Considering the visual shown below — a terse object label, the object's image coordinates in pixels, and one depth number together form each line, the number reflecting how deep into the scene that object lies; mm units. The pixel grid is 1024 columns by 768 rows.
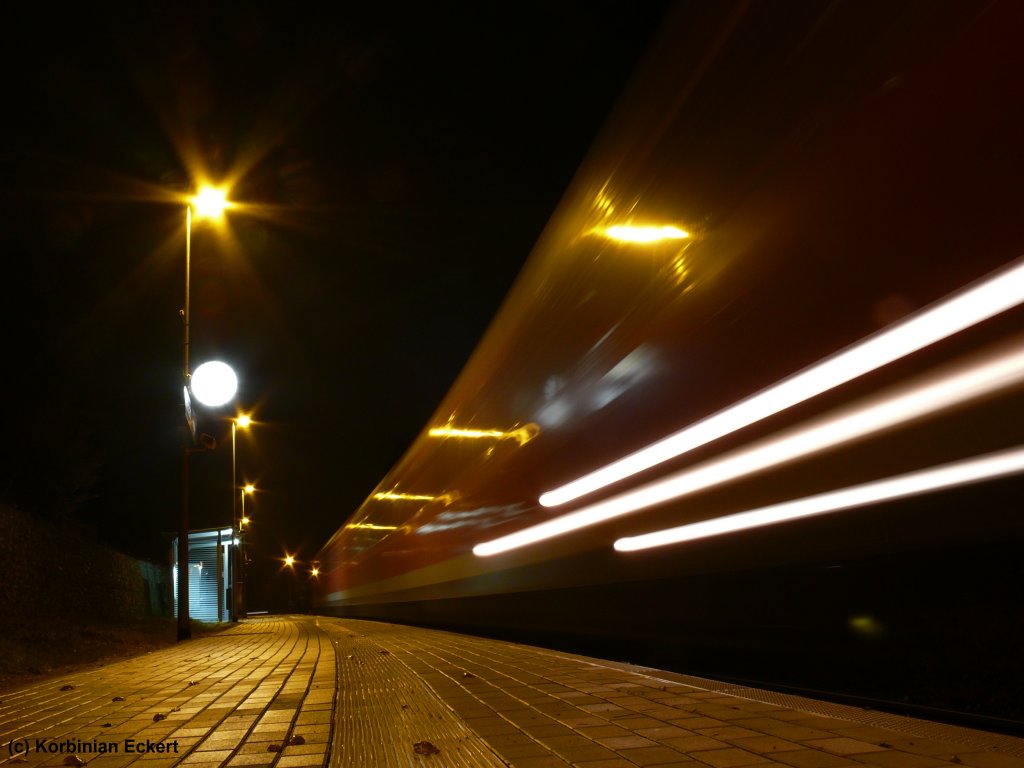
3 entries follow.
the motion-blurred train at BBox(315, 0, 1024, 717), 3260
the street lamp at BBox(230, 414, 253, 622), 31291
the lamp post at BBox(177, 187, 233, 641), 13914
